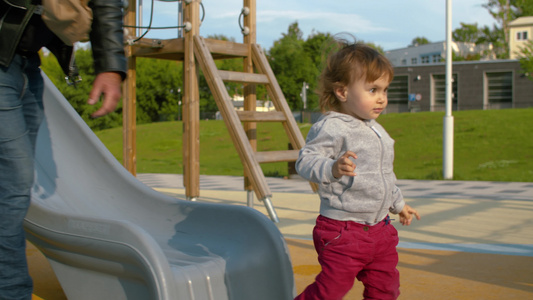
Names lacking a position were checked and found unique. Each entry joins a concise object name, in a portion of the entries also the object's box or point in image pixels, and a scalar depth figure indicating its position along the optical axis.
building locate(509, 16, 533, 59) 64.94
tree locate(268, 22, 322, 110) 56.00
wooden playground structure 5.30
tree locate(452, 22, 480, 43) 86.06
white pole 10.78
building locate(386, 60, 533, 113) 45.75
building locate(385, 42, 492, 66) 75.77
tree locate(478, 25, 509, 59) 65.94
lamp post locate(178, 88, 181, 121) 54.00
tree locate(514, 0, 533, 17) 64.62
